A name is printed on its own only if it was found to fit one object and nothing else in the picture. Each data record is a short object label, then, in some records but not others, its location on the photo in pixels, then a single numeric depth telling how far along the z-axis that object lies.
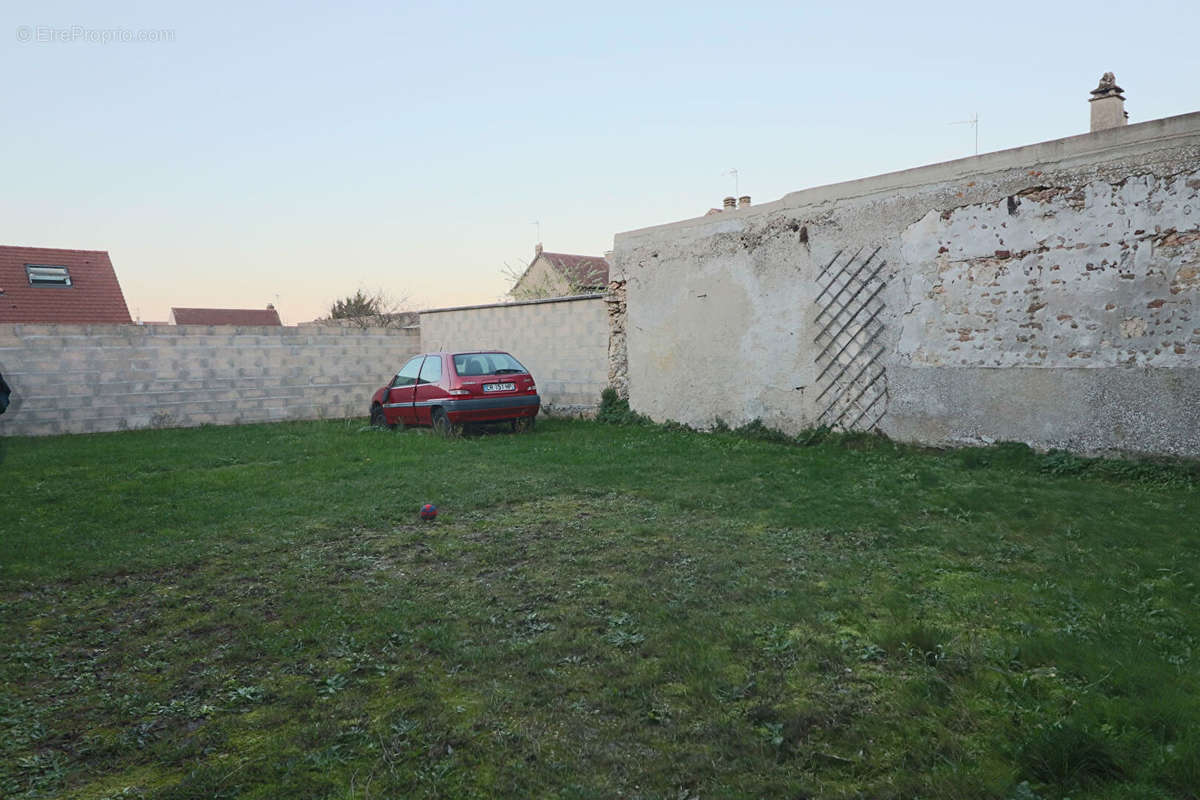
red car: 11.82
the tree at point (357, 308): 33.12
